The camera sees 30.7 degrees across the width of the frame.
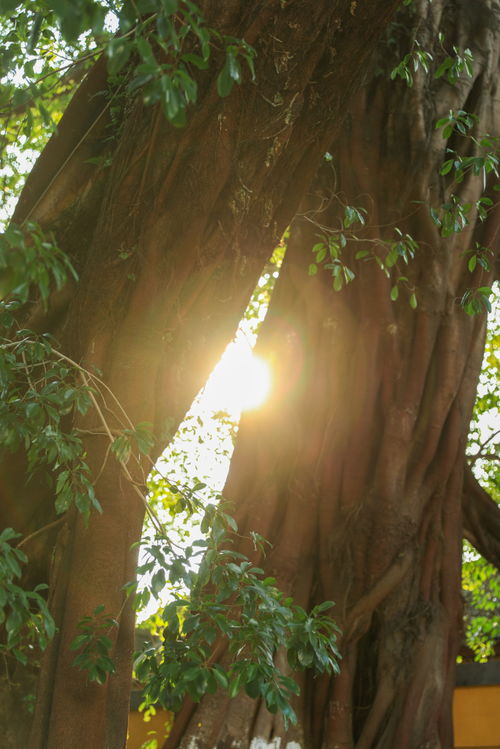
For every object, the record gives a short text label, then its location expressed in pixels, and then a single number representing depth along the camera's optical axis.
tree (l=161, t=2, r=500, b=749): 4.46
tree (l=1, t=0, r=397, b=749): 2.43
